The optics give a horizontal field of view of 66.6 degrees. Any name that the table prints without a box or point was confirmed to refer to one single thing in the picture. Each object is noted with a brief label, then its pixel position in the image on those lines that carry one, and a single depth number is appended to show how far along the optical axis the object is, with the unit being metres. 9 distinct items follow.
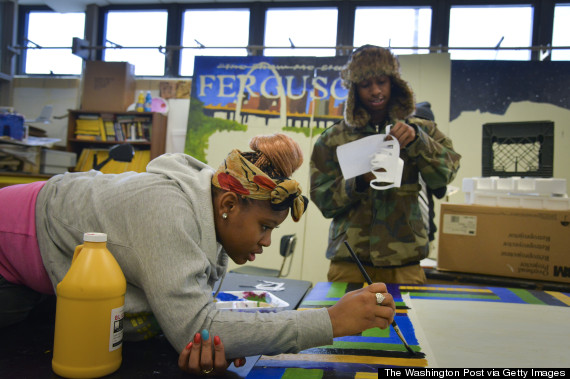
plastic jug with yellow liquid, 0.71
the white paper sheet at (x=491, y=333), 0.86
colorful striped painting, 0.78
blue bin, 3.88
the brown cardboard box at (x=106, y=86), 4.57
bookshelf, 4.41
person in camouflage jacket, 1.70
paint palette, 1.19
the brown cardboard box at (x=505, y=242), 1.91
